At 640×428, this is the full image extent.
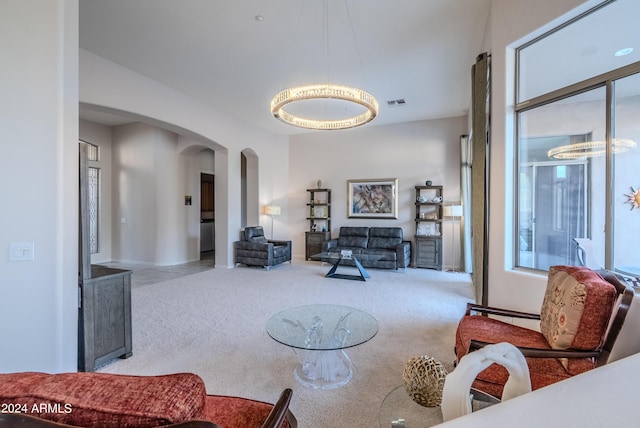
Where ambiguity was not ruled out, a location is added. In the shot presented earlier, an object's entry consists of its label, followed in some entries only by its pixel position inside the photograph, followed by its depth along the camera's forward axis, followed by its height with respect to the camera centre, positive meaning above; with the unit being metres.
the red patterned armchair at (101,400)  0.67 -0.44
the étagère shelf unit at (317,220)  7.91 -0.22
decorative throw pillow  1.65 -0.56
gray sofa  6.51 -0.77
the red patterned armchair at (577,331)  1.63 -0.67
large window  2.34 +0.71
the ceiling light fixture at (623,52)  2.24 +1.22
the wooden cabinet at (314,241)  7.88 -0.76
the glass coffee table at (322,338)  2.21 -0.94
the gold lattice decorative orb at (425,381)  1.36 -0.77
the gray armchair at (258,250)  6.58 -0.85
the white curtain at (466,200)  6.36 +0.26
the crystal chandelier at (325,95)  3.48 +1.38
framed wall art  7.47 +0.36
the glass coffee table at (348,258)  5.83 -0.94
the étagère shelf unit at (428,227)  6.78 -0.35
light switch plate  1.86 -0.25
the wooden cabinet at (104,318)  2.38 -0.89
